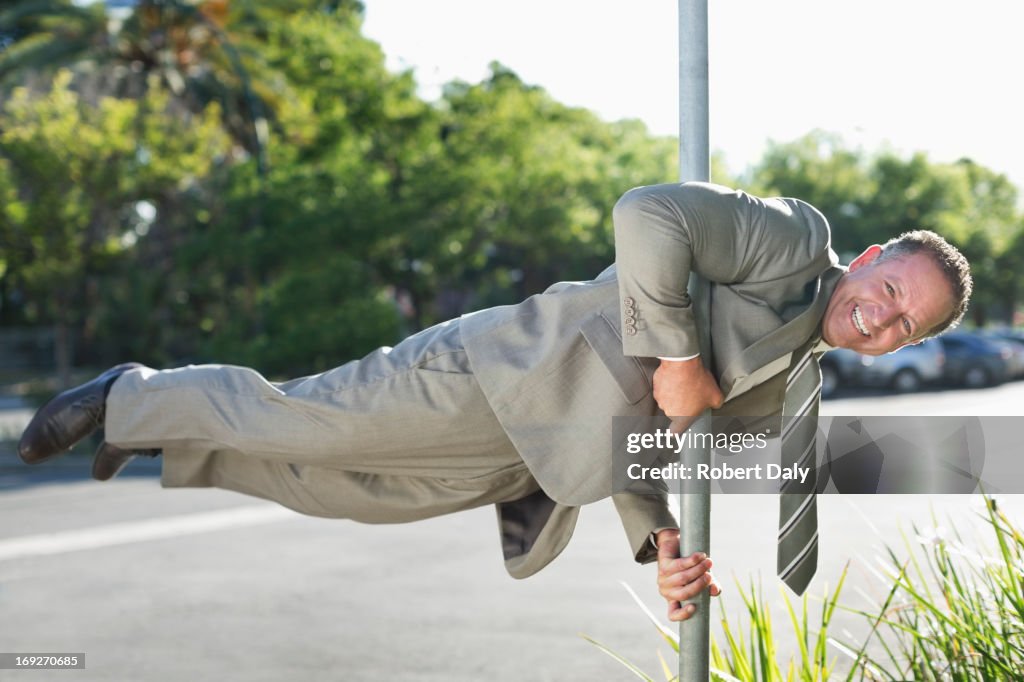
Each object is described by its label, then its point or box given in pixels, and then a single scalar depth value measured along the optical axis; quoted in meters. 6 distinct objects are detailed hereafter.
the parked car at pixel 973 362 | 28.58
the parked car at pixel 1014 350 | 30.80
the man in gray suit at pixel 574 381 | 2.69
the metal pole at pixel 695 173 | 2.63
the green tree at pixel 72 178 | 18.64
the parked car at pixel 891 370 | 25.78
